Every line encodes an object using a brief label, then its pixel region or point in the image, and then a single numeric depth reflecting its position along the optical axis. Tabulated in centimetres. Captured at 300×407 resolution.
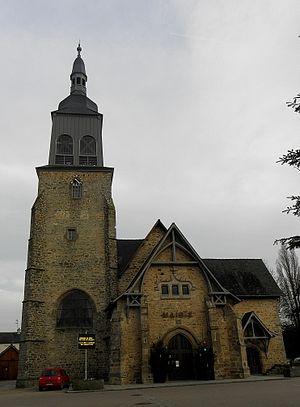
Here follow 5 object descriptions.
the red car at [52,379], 2094
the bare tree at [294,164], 970
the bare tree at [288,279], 4191
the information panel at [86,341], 2192
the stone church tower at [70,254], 2506
